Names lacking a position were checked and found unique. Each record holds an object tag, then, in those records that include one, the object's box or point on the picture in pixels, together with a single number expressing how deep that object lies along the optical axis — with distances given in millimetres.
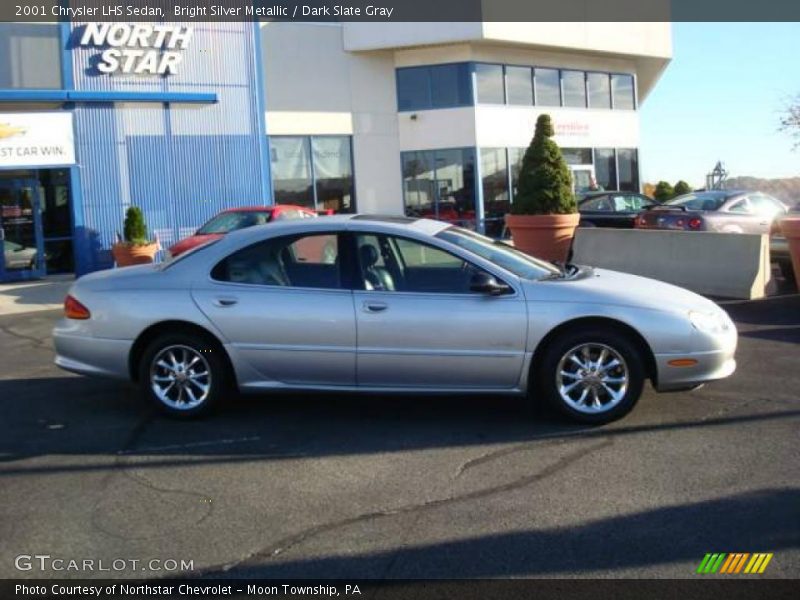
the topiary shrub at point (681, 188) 29209
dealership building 17562
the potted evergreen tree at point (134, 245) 16703
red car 15633
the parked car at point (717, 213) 14750
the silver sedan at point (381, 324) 5664
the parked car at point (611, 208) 17750
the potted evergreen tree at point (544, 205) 13812
